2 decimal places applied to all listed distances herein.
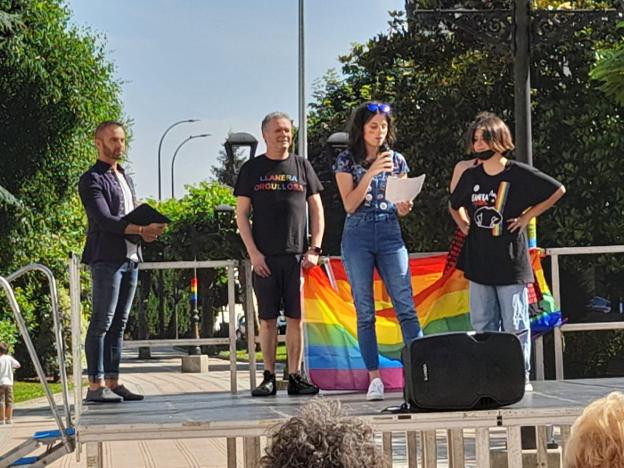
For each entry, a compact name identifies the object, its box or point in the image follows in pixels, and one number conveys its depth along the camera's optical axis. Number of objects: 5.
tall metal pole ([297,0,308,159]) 29.05
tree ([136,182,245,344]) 52.16
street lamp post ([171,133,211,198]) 72.25
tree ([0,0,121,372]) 31.73
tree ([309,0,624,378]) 23.81
